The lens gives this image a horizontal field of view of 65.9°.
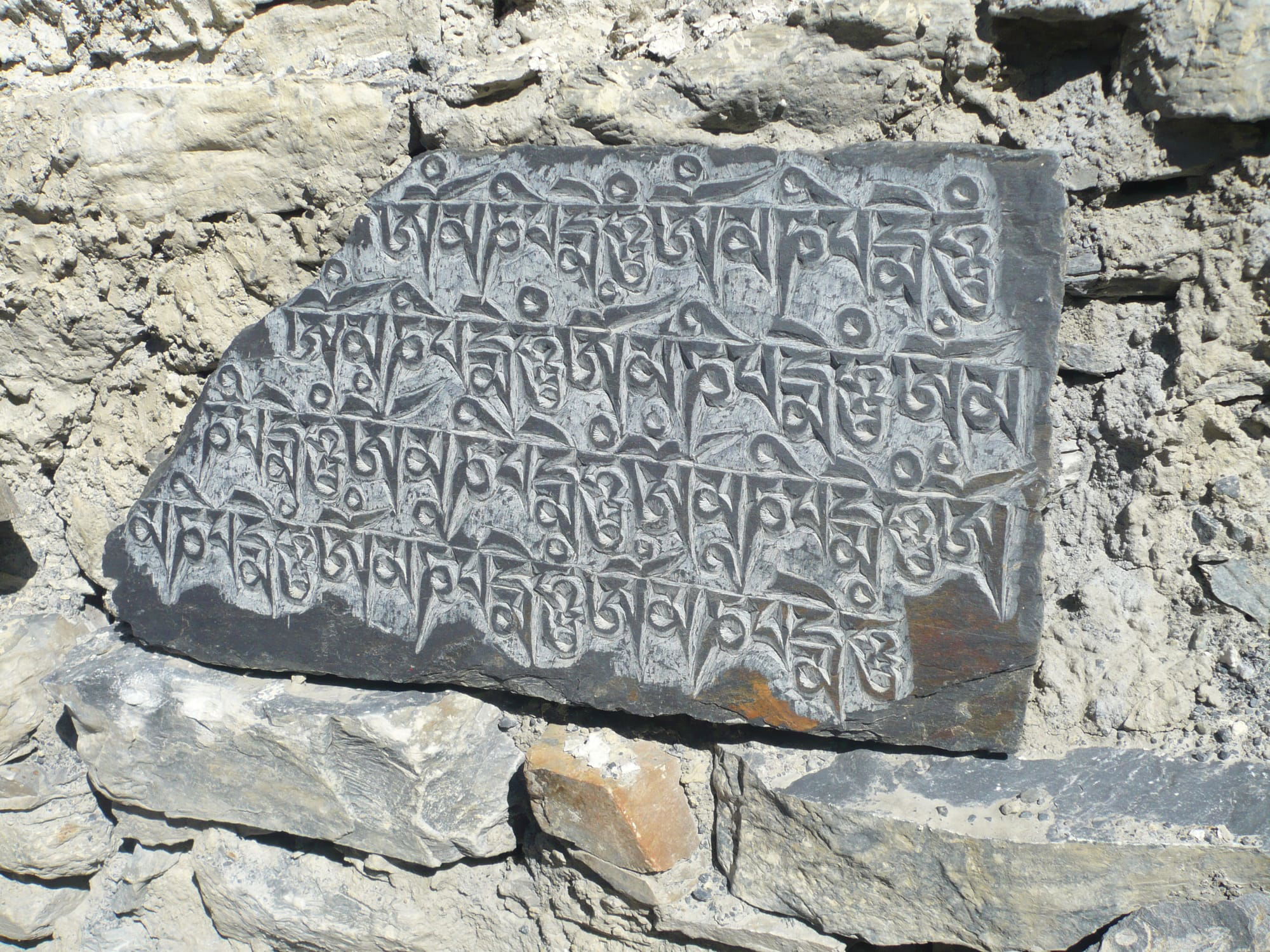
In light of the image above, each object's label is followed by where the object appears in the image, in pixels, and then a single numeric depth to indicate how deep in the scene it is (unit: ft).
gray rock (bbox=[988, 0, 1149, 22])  4.50
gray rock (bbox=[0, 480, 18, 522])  6.30
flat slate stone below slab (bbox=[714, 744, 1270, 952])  4.53
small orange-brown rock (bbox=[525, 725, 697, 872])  5.24
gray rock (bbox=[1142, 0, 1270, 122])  4.33
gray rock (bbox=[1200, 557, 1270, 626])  4.82
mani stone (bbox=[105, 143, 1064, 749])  4.48
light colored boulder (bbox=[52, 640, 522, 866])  5.70
